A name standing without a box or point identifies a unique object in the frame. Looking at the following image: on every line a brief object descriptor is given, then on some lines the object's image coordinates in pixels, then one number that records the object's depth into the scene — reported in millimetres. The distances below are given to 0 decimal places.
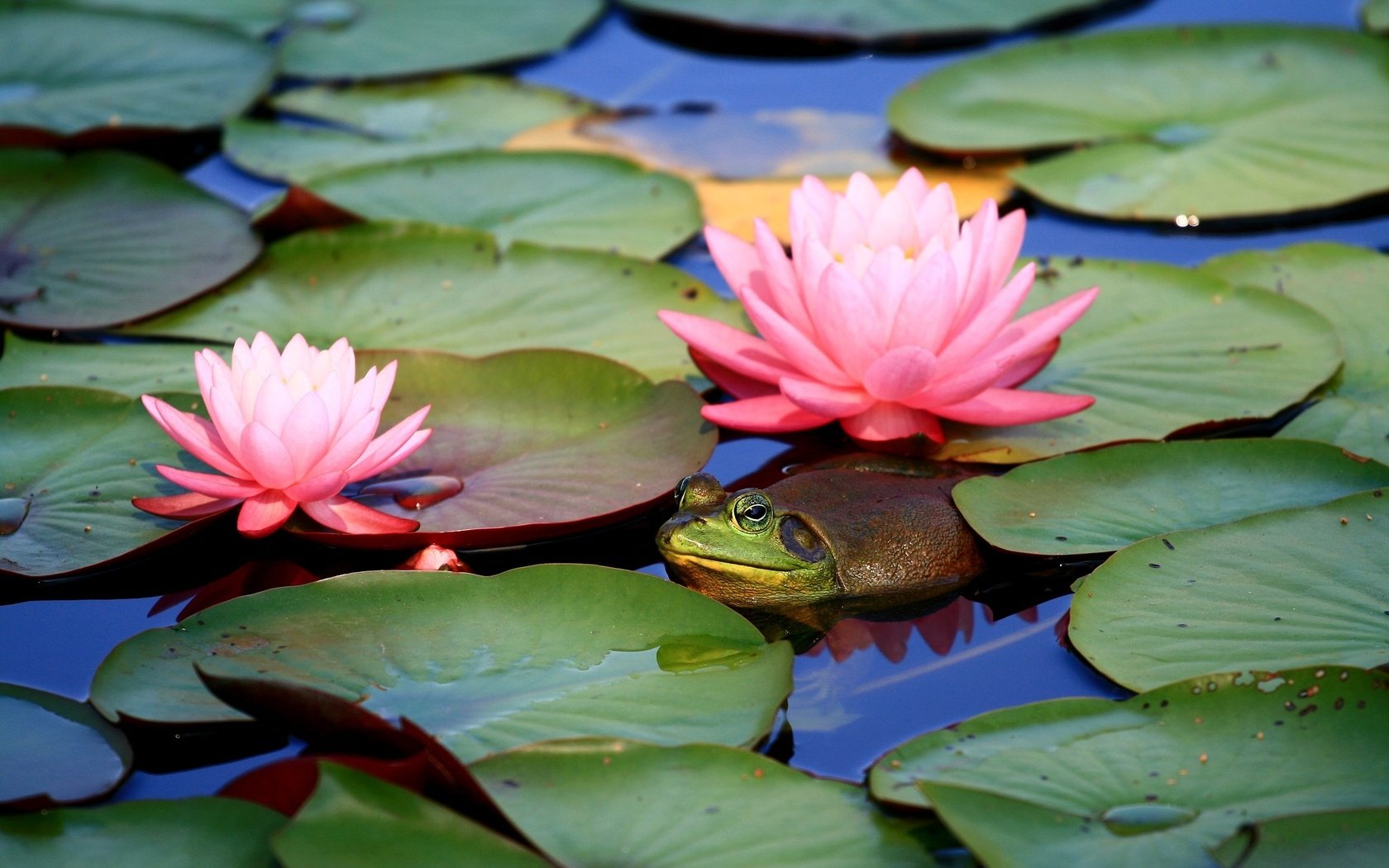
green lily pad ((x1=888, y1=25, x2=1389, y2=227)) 8297
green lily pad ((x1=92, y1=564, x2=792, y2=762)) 4445
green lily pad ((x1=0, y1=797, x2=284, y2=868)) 3883
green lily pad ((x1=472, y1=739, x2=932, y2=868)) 3855
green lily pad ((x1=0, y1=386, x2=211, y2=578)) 5414
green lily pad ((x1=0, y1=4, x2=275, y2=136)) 9406
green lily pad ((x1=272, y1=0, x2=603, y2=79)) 10531
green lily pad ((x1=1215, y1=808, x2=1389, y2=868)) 3629
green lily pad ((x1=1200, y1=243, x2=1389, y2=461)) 6020
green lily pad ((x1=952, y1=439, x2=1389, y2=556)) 5418
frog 5328
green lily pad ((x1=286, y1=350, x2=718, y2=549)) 5617
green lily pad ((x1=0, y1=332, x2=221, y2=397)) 6562
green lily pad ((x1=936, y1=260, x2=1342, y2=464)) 6152
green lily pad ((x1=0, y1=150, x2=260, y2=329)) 7180
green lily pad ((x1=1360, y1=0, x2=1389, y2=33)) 10109
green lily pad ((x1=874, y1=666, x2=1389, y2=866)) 3783
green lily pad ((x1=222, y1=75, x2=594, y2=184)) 9156
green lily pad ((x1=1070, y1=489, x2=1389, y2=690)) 4629
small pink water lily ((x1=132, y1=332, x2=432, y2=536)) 5215
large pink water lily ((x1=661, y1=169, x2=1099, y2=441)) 5668
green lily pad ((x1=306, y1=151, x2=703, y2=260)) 8148
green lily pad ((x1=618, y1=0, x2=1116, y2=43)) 10773
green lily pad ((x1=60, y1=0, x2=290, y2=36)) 10977
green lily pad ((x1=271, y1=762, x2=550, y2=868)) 3580
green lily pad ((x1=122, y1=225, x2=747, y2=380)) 6988
